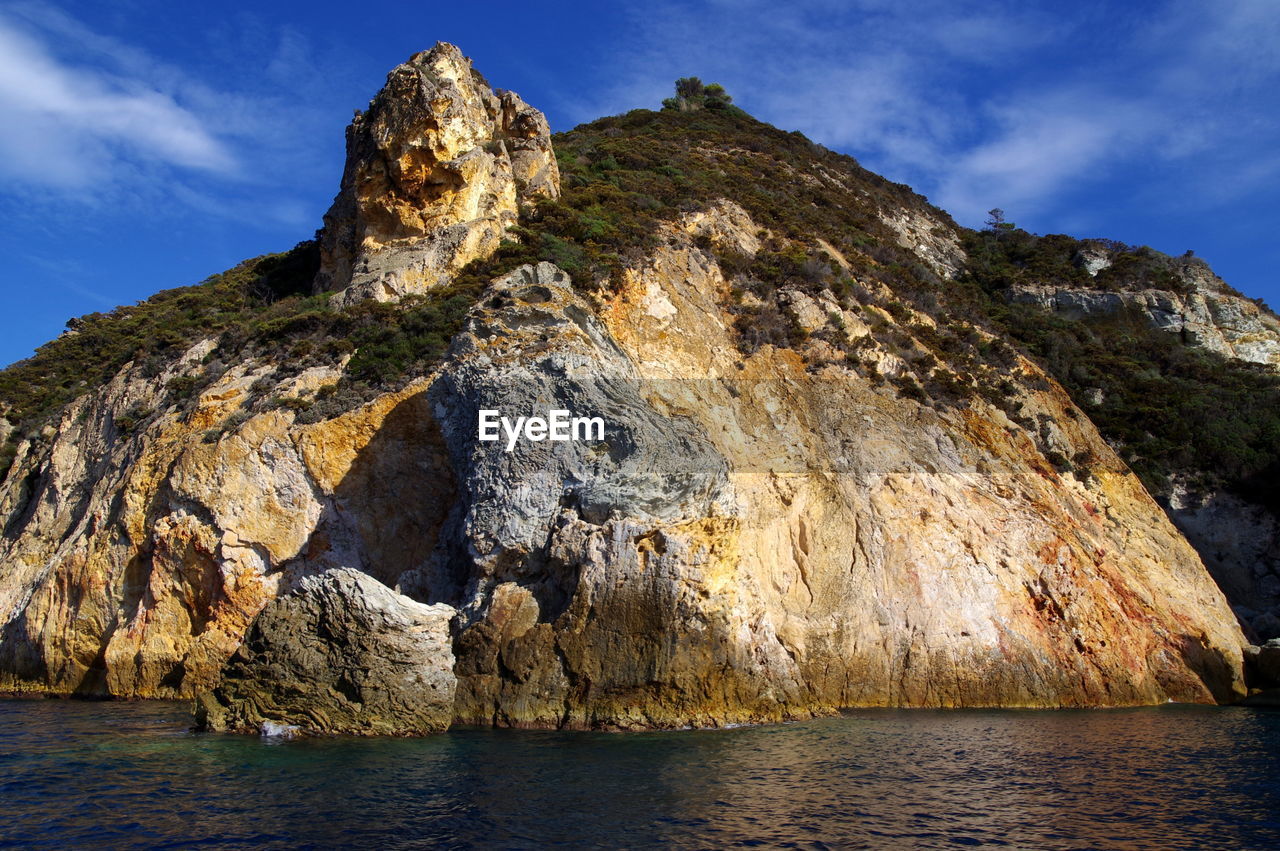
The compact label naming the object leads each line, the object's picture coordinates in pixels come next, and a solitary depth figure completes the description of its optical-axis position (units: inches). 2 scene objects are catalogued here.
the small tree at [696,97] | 2319.1
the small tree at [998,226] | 2142.0
